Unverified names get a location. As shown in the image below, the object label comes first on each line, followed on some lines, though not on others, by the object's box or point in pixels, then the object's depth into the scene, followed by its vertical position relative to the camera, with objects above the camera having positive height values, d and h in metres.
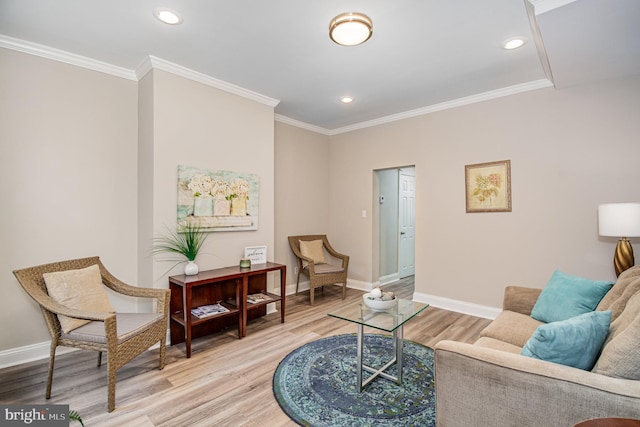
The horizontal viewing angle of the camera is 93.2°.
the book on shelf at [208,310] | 2.88 -0.92
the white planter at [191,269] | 2.98 -0.51
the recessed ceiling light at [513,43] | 2.54 +1.49
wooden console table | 2.76 -0.85
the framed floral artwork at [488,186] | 3.60 +0.37
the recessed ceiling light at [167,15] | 2.20 +1.51
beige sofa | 1.12 -0.68
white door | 5.95 -0.19
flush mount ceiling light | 2.21 +1.41
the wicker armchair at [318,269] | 4.24 -0.77
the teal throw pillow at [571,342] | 1.29 -0.55
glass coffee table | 2.14 -0.75
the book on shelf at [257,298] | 3.29 -0.91
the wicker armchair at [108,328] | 1.99 -0.81
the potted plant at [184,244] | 2.98 -0.27
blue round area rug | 1.89 -1.24
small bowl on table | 2.34 -0.67
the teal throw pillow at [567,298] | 2.08 -0.58
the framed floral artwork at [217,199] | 3.12 +0.20
